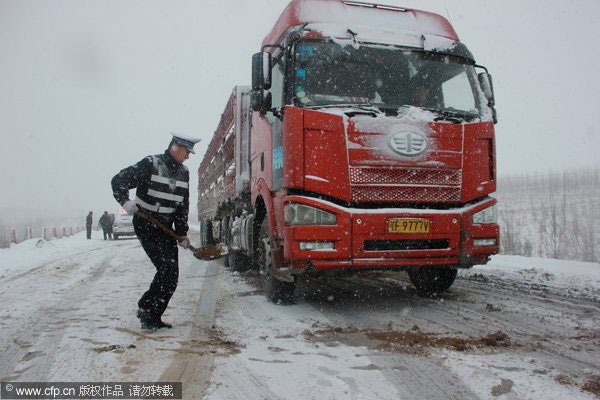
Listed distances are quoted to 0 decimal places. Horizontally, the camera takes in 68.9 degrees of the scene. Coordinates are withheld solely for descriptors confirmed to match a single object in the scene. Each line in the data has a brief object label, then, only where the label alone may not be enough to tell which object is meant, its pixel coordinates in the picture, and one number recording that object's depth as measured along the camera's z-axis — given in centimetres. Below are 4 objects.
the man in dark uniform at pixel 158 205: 364
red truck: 403
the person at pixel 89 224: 2508
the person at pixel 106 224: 2403
